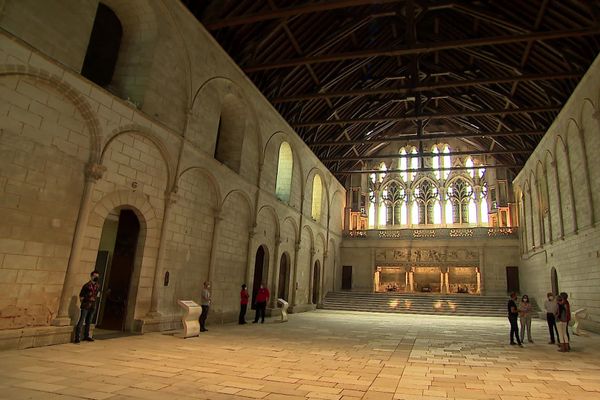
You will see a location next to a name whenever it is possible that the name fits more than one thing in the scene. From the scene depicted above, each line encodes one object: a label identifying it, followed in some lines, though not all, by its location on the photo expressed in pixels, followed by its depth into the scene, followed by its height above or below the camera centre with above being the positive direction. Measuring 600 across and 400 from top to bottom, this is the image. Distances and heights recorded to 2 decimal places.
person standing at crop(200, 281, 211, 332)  10.02 -0.58
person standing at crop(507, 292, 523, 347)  9.08 -0.41
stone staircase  19.78 -0.59
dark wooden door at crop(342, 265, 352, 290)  25.56 +0.69
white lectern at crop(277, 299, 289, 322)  13.17 -0.84
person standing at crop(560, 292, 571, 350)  8.25 -0.07
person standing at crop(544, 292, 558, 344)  9.02 -0.26
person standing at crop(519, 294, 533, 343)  9.50 -0.35
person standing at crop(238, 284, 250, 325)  11.83 -0.67
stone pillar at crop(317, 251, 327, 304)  21.35 +0.32
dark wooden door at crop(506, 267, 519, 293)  22.66 +1.11
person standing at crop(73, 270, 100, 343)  7.07 -0.58
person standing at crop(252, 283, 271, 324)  12.55 -0.63
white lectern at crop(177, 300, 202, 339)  8.43 -0.88
